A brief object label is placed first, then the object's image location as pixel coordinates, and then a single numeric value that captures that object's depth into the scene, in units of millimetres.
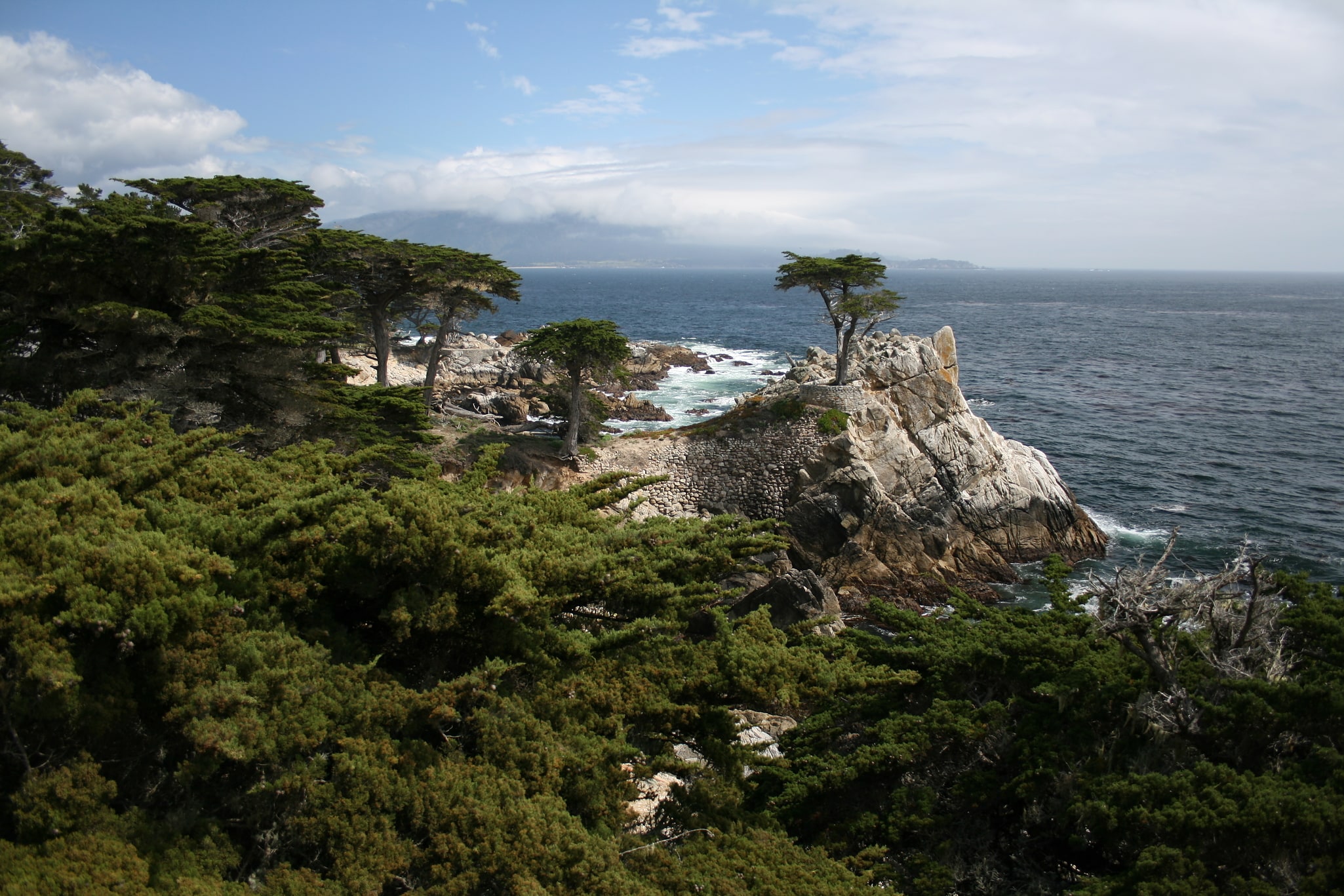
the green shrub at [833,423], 26484
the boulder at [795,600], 18938
